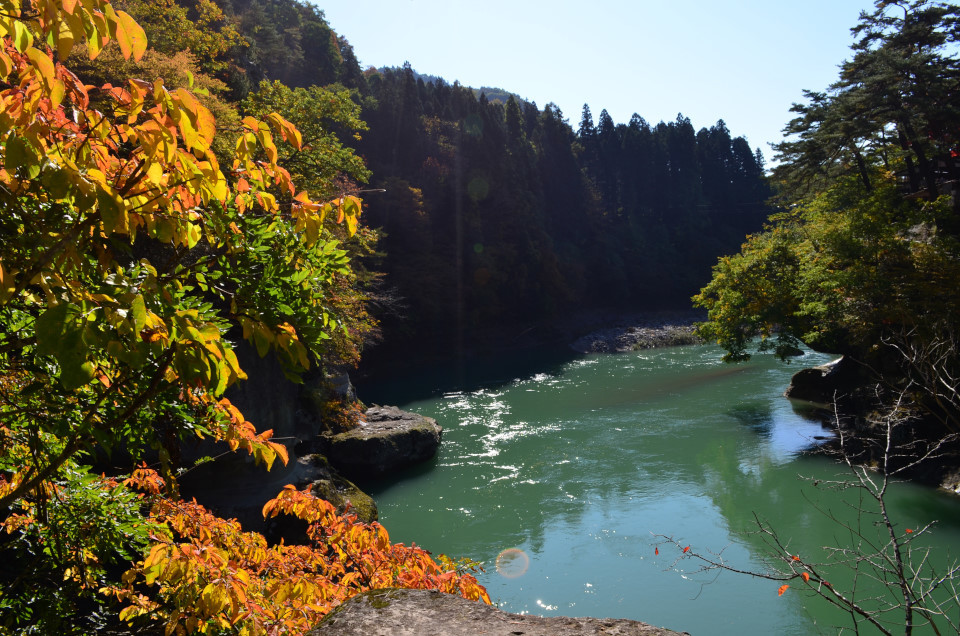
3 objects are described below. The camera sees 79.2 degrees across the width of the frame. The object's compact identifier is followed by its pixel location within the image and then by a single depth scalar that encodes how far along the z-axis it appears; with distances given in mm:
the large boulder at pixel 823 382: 15156
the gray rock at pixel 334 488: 9508
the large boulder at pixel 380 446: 12456
